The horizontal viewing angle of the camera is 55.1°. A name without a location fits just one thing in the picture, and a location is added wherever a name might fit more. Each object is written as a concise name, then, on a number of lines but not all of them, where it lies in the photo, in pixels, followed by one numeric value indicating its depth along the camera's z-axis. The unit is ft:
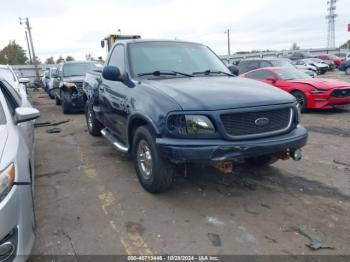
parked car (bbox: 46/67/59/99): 42.93
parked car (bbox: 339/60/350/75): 80.02
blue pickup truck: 11.49
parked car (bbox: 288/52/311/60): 124.12
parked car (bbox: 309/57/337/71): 103.82
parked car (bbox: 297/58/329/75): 91.50
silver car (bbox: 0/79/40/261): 7.97
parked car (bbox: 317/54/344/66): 112.68
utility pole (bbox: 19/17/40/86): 150.96
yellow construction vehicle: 69.03
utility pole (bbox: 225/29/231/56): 219.57
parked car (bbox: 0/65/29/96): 30.12
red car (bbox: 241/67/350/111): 31.09
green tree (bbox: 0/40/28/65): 216.04
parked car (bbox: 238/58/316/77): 43.75
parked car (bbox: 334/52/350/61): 145.68
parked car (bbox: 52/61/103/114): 35.88
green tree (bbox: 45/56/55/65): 281.46
